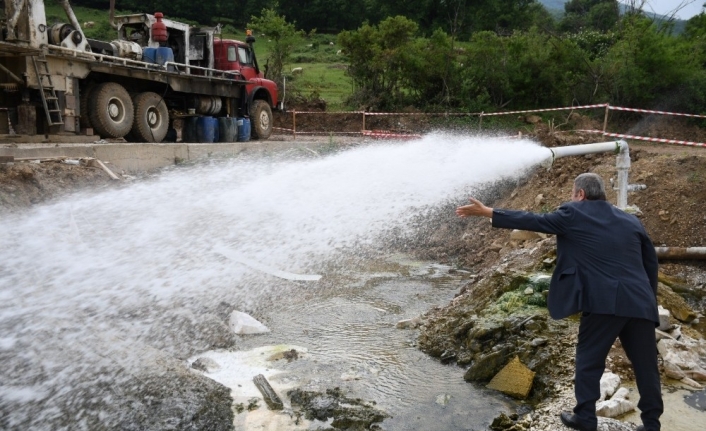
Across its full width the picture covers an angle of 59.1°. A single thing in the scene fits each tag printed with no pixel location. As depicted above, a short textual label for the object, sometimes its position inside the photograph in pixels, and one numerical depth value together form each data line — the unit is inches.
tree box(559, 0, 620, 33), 1750.7
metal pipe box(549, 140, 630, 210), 266.8
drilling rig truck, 459.2
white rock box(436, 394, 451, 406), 197.3
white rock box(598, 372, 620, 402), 189.5
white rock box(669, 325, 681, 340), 225.1
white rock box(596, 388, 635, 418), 179.2
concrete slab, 418.0
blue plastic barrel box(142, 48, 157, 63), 590.9
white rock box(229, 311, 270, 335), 257.3
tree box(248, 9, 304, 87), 1193.4
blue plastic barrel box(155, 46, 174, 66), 590.2
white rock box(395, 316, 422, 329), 266.0
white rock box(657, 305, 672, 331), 225.5
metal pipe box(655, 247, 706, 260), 308.2
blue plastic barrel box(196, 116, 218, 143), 643.5
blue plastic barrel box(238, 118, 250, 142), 689.0
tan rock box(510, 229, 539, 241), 358.0
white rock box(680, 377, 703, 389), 199.2
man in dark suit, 159.0
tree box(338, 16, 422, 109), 1057.5
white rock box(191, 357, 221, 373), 215.5
